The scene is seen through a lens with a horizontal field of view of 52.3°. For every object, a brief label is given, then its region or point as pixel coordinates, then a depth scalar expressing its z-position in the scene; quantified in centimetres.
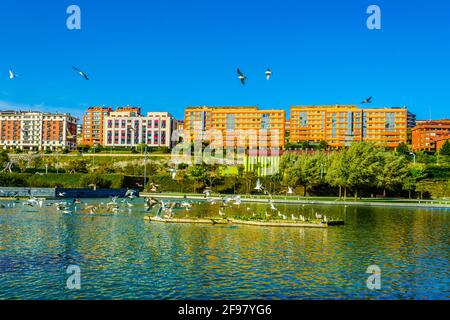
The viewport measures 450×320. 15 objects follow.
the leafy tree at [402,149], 15305
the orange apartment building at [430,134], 18312
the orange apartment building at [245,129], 18612
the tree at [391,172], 9544
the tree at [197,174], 10956
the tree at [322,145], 16962
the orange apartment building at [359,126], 19012
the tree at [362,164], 9150
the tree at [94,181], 11056
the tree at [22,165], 12809
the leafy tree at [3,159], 12923
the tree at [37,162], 14582
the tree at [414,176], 9869
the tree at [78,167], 13212
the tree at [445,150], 13925
